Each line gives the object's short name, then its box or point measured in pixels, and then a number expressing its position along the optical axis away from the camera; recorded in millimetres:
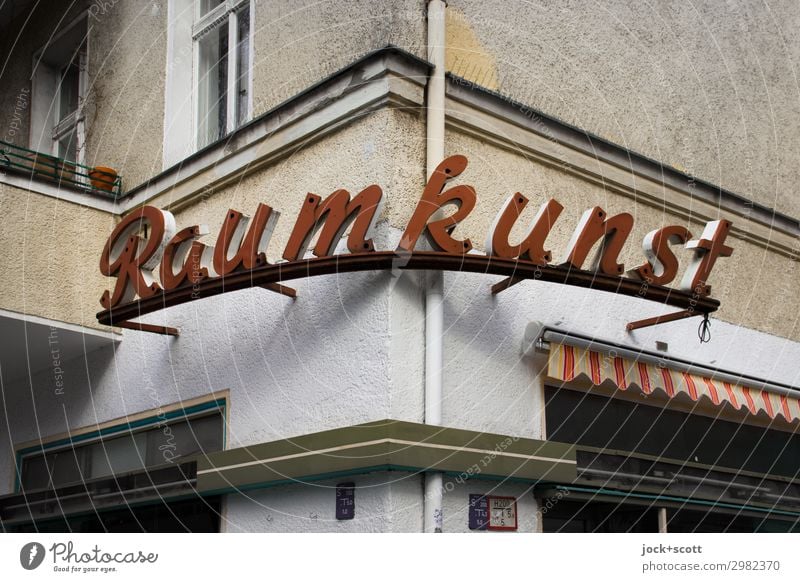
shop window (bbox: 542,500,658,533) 6406
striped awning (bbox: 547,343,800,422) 6305
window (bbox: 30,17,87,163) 9805
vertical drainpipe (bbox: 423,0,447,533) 5520
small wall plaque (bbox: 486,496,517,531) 5844
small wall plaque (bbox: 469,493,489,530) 5734
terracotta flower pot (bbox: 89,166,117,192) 8258
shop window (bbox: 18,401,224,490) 6965
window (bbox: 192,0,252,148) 7809
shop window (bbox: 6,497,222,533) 6637
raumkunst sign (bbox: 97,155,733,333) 5637
